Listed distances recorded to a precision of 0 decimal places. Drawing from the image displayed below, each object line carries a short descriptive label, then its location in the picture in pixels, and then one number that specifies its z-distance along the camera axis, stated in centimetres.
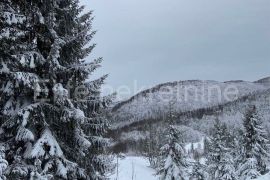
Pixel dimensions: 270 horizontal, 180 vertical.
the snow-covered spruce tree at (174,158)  3064
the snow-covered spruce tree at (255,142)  4034
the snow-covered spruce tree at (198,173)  3731
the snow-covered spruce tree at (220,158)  3838
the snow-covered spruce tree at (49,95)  1124
